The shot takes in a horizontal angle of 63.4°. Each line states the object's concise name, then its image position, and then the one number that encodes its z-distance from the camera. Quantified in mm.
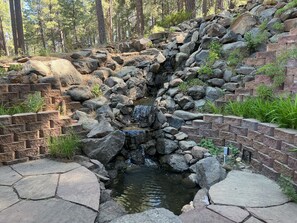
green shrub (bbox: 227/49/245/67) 5320
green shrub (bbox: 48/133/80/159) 3721
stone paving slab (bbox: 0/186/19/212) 2398
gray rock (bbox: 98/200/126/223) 2354
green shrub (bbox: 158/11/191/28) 10711
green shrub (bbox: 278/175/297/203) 2482
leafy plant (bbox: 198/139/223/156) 4105
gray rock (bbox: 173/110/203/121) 4727
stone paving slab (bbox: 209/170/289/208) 2496
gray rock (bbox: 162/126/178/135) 4774
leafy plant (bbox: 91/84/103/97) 5855
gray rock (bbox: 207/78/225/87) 5250
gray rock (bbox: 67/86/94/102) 5355
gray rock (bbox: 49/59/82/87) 5703
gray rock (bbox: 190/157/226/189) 3270
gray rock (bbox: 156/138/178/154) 4609
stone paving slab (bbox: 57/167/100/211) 2483
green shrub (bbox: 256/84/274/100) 3947
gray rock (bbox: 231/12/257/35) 5945
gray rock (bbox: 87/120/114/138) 4176
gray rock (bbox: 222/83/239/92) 4891
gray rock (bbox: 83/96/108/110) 5325
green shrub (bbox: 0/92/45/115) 3854
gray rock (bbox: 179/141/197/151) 4406
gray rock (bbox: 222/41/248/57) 5480
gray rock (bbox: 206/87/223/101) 5074
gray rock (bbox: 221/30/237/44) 5911
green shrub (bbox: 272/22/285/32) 5227
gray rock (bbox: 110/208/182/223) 2129
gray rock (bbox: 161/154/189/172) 4246
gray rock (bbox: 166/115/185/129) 4880
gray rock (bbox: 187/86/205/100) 5225
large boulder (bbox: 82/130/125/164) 3988
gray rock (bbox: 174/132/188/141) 4617
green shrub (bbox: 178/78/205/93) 5449
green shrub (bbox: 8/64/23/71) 5286
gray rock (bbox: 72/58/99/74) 6754
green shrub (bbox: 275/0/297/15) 5246
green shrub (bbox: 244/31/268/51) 5297
